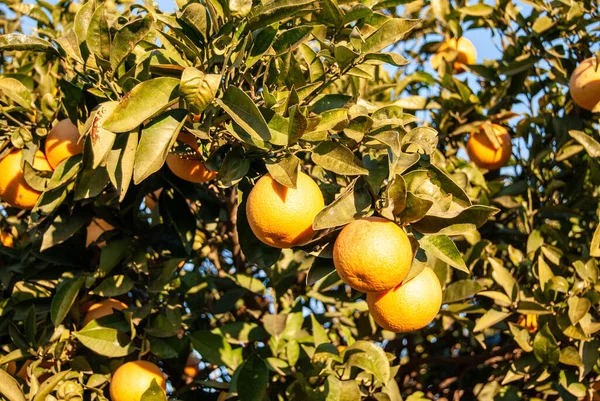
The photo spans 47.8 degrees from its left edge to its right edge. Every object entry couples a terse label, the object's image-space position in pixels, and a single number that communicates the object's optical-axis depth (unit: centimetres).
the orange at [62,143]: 196
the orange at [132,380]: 195
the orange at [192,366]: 254
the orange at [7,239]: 279
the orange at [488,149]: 270
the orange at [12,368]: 223
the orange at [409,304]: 159
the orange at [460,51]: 324
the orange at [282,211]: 150
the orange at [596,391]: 241
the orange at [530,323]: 245
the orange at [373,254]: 142
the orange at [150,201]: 268
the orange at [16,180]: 201
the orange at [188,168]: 187
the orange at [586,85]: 242
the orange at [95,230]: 239
